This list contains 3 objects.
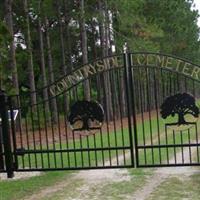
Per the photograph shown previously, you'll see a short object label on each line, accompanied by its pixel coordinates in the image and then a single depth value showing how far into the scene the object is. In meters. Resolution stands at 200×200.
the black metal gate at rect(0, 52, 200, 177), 10.21
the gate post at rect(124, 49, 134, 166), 10.37
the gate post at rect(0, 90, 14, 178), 10.84
